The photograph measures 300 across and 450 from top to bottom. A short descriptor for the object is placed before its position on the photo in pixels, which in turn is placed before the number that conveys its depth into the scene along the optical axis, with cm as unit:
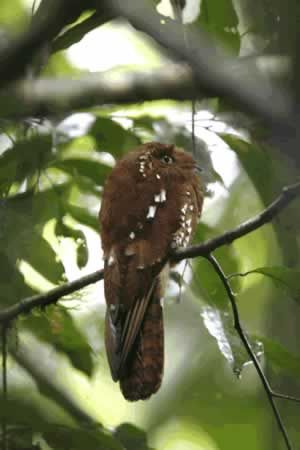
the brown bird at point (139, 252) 582
